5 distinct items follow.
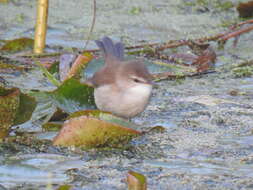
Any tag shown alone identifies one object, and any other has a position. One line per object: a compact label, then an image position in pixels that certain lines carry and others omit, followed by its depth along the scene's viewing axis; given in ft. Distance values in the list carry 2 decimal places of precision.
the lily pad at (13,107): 27.78
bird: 32.19
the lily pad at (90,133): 27.12
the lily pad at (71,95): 31.09
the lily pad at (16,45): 47.21
